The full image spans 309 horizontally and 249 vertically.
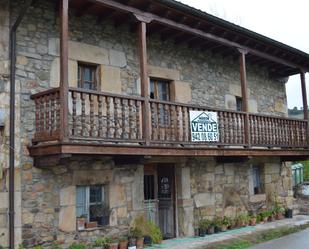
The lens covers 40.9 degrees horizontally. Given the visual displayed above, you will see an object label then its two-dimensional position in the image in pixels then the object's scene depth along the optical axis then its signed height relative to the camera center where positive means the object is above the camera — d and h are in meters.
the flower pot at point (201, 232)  9.99 -1.42
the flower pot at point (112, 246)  8.06 -1.35
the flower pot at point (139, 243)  8.59 -1.40
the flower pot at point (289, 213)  12.91 -1.34
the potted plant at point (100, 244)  7.97 -1.29
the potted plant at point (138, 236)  8.62 -1.27
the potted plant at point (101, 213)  8.37 -0.73
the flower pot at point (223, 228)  10.56 -1.42
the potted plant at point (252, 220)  11.52 -1.36
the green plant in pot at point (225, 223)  10.59 -1.32
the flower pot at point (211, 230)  10.27 -1.42
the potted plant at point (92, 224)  8.12 -0.93
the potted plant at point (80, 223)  7.95 -0.88
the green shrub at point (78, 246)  7.66 -1.27
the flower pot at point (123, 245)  8.30 -1.38
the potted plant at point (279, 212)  12.62 -1.29
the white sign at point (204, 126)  8.86 +1.01
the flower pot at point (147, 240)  8.80 -1.38
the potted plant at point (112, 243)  8.08 -1.32
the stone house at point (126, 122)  7.24 +1.05
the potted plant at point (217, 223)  10.45 -1.29
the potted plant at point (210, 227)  10.27 -1.35
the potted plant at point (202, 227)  10.01 -1.32
